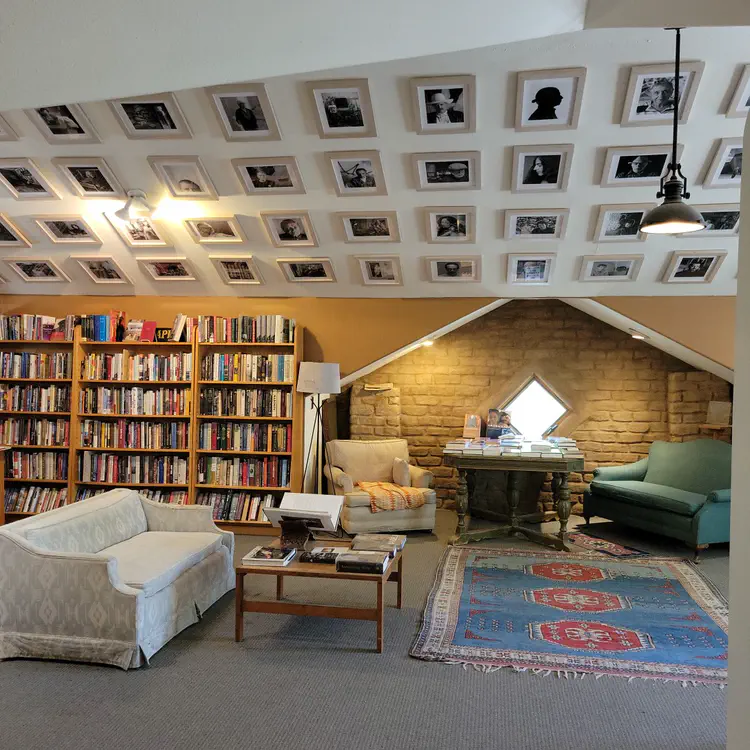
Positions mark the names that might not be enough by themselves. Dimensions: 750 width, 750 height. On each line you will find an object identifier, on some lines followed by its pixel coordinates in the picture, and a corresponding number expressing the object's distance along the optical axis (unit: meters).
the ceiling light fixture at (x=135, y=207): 5.38
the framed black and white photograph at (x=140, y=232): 5.96
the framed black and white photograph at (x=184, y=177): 5.15
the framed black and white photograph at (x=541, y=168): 4.80
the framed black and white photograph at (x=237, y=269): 6.26
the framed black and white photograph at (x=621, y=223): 5.30
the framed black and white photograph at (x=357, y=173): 4.97
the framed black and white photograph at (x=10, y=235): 6.09
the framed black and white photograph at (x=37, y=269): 6.55
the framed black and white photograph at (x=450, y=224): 5.45
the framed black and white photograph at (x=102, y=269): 6.46
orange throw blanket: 6.35
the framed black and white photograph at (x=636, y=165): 4.78
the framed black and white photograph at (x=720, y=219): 5.29
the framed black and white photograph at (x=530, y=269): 5.92
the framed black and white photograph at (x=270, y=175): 5.09
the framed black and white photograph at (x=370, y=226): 5.59
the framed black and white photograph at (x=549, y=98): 4.24
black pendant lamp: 3.66
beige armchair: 6.34
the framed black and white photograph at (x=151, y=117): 4.61
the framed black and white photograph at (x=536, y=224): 5.39
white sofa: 3.60
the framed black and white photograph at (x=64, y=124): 4.78
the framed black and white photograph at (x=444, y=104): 4.32
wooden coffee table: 3.82
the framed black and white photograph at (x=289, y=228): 5.66
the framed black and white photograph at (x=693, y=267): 5.77
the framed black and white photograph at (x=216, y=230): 5.80
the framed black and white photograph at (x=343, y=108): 4.39
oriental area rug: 3.70
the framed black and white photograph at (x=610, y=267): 5.86
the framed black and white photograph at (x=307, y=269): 6.21
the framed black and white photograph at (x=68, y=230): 6.00
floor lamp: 6.20
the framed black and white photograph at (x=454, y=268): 6.01
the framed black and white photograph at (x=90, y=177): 5.26
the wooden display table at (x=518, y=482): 5.93
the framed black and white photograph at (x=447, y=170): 4.92
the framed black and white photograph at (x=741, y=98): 4.20
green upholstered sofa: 5.78
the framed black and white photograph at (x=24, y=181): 5.38
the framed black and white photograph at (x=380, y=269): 6.10
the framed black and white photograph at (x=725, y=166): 4.70
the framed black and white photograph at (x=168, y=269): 6.40
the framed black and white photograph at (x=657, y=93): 4.18
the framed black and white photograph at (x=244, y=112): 4.47
